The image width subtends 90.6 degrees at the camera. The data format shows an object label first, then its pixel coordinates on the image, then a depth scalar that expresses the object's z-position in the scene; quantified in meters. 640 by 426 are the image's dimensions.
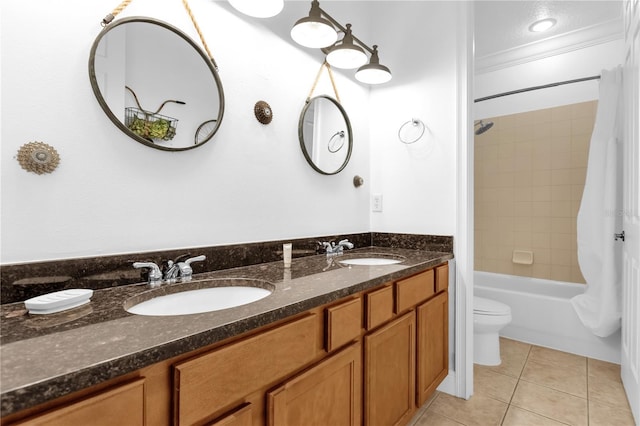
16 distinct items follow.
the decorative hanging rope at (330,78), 1.82
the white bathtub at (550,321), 2.30
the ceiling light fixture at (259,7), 1.24
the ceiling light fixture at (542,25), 2.53
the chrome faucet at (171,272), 1.07
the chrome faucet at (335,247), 1.82
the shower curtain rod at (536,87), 2.58
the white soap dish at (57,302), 0.75
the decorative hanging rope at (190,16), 1.04
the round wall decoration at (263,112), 1.51
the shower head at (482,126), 3.27
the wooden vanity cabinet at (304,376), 0.56
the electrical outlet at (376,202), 2.24
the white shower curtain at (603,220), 2.14
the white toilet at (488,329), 2.16
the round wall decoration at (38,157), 0.88
